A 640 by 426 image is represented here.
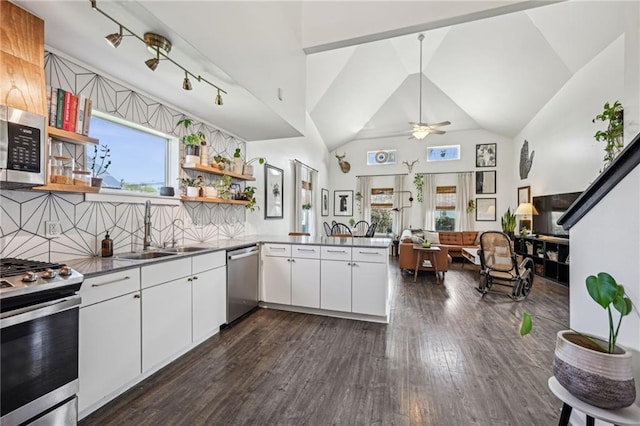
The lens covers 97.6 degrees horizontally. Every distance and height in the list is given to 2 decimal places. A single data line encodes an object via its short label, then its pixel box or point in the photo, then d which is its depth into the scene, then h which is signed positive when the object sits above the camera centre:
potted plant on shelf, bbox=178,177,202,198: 3.04 +0.28
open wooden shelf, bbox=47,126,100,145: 1.78 +0.50
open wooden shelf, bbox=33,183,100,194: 1.73 +0.15
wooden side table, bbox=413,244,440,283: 5.20 -0.77
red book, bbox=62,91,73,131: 1.86 +0.66
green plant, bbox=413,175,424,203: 8.62 +0.96
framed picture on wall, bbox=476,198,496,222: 8.07 +0.20
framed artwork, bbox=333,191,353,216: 9.47 +0.37
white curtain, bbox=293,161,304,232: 6.26 +0.35
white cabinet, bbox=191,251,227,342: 2.50 -0.77
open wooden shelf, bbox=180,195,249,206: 3.01 +0.14
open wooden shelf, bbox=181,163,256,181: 3.03 +0.48
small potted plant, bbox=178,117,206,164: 3.00 +0.76
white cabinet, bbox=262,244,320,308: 3.34 -0.75
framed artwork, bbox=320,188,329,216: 8.80 +0.34
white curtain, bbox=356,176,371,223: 9.22 +0.60
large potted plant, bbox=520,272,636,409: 1.00 -0.55
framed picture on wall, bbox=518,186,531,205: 6.69 +0.55
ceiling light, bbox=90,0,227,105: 1.61 +1.07
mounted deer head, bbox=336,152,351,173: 9.34 +1.66
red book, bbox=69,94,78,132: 1.89 +0.66
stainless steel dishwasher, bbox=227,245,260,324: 2.97 -0.78
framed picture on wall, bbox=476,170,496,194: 8.08 +0.98
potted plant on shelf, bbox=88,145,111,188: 2.26 +0.41
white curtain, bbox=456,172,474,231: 8.20 +0.46
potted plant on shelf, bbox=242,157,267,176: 3.87 +0.61
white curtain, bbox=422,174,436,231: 8.53 +0.37
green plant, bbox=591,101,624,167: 3.45 +1.07
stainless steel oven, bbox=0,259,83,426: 1.14 -0.60
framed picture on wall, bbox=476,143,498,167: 8.11 +1.80
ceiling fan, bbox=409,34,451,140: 5.69 +1.75
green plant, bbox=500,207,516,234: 6.88 -0.19
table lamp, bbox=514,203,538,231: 6.12 +0.10
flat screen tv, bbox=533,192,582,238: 4.98 +0.12
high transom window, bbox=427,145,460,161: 8.42 +1.91
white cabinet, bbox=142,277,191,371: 2.03 -0.85
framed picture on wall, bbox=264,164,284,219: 4.98 +0.39
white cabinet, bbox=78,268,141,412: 1.63 -0.78
